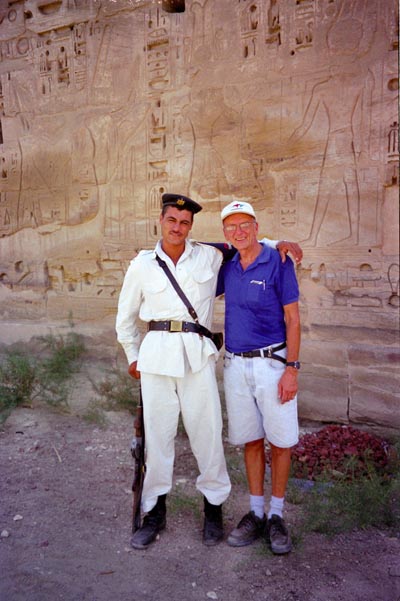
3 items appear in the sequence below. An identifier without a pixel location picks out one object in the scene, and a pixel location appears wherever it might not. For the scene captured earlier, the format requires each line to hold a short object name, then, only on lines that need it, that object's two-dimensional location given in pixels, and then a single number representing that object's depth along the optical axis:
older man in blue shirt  2.78
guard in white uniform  2.86
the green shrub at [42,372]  5.25
